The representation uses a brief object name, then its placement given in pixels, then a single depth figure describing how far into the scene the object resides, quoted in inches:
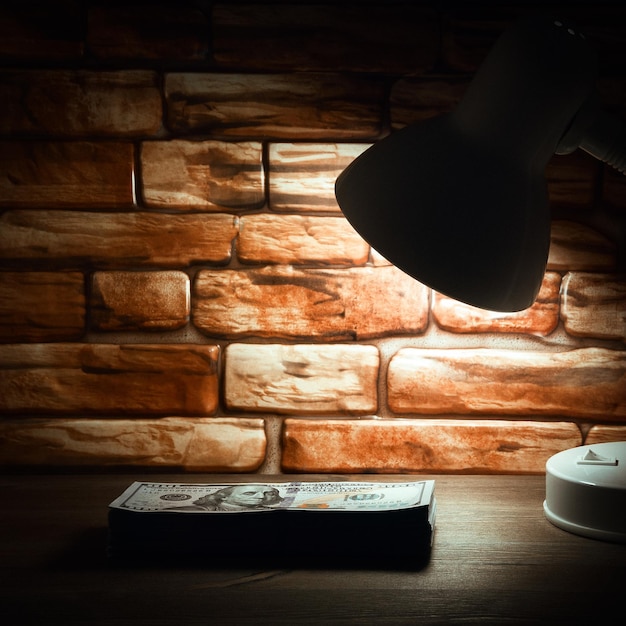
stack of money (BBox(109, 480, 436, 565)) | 30.9
